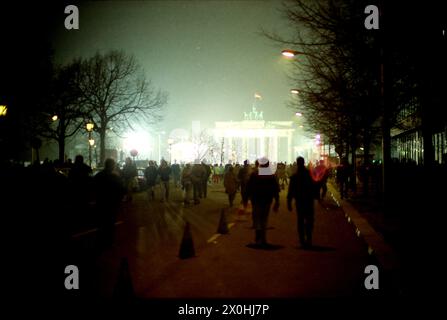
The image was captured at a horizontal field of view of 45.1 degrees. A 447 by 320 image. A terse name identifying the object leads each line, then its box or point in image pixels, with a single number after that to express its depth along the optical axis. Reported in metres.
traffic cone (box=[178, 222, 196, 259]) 10.17
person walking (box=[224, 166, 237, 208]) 23.25
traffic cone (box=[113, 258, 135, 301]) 5.86
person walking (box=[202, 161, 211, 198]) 28.34
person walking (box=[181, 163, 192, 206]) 24.67
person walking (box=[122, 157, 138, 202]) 26.30
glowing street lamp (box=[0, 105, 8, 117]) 26.38
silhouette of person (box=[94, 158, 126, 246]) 10.41
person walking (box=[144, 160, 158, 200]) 26.83
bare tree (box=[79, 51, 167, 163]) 46.69
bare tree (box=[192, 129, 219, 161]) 103.99
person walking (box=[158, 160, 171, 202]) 25.44
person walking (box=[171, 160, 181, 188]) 36.73
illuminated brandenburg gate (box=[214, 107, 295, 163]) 152.25
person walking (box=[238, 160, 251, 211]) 20.91
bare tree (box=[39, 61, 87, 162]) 41.12
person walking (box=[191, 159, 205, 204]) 25.75
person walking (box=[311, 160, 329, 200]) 26.94
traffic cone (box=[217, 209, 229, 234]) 14.19
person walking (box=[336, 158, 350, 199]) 27.78
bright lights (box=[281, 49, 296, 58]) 16.91
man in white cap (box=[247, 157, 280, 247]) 12.12
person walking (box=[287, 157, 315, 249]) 11.56
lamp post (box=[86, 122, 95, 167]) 34.69
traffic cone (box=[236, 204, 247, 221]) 18.87
